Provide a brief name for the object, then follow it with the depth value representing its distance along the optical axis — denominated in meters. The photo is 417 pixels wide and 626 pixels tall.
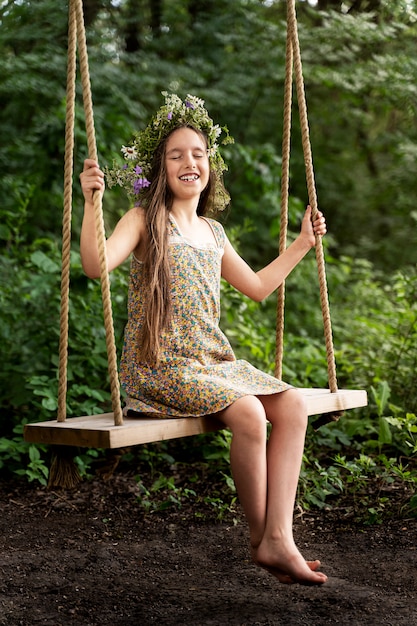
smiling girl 2.39
